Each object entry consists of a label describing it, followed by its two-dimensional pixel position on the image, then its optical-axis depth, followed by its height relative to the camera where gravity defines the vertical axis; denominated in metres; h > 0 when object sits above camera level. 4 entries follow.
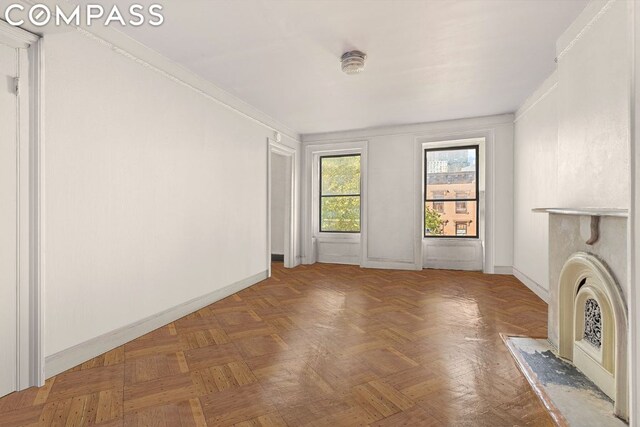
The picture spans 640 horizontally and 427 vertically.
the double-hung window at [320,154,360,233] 6.51 +0.31
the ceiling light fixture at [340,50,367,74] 3.04 +1.40
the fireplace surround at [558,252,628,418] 1.71 -0.73
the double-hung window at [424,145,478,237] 5.93 +0.32
